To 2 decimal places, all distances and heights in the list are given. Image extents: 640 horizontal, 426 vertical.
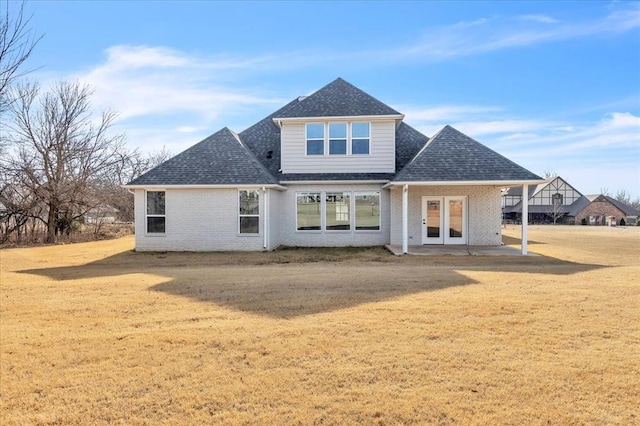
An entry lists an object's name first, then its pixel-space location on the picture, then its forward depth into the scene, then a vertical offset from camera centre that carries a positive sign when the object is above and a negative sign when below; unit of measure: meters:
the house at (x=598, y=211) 59.25 +0.05
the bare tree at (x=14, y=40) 7.43 +3.43
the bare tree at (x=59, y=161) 23.34 +3.33
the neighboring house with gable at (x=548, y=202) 61.21 +1.52
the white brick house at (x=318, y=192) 16.73 +0.89
